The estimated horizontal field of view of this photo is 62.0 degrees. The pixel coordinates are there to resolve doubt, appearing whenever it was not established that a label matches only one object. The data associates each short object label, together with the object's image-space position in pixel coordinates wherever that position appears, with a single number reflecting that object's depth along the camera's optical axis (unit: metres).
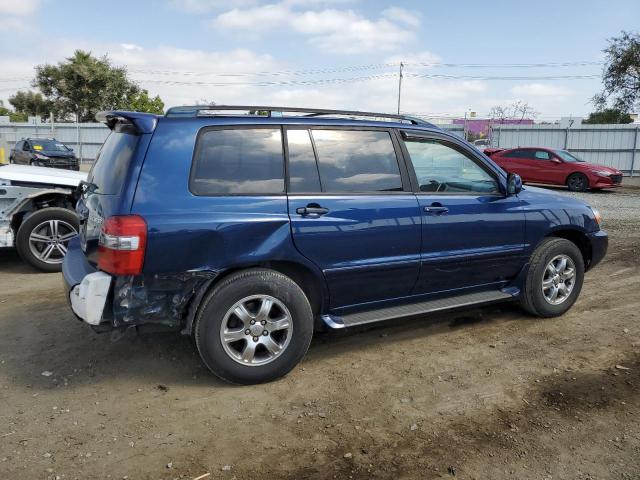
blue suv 3.24
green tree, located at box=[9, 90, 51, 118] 51.66
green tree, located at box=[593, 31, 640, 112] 21.25
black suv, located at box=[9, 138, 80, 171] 18.20
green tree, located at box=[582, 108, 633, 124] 23.00
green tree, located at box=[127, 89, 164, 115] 38.28
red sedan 16.59
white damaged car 6.18
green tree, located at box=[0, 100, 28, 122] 47.20
